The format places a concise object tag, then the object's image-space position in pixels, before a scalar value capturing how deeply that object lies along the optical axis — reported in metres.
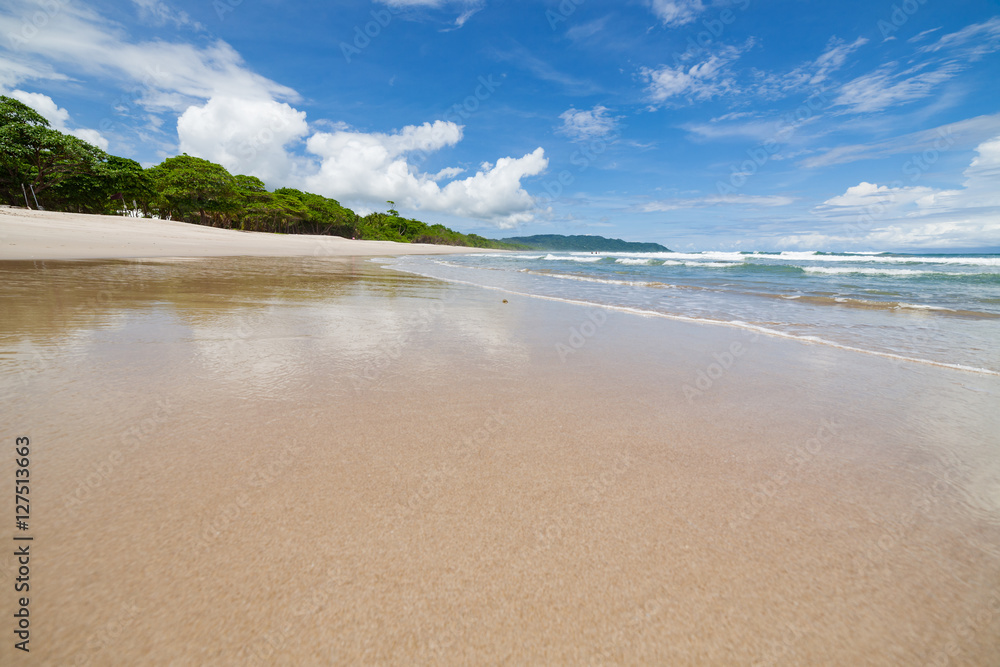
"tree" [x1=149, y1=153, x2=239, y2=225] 53.25
